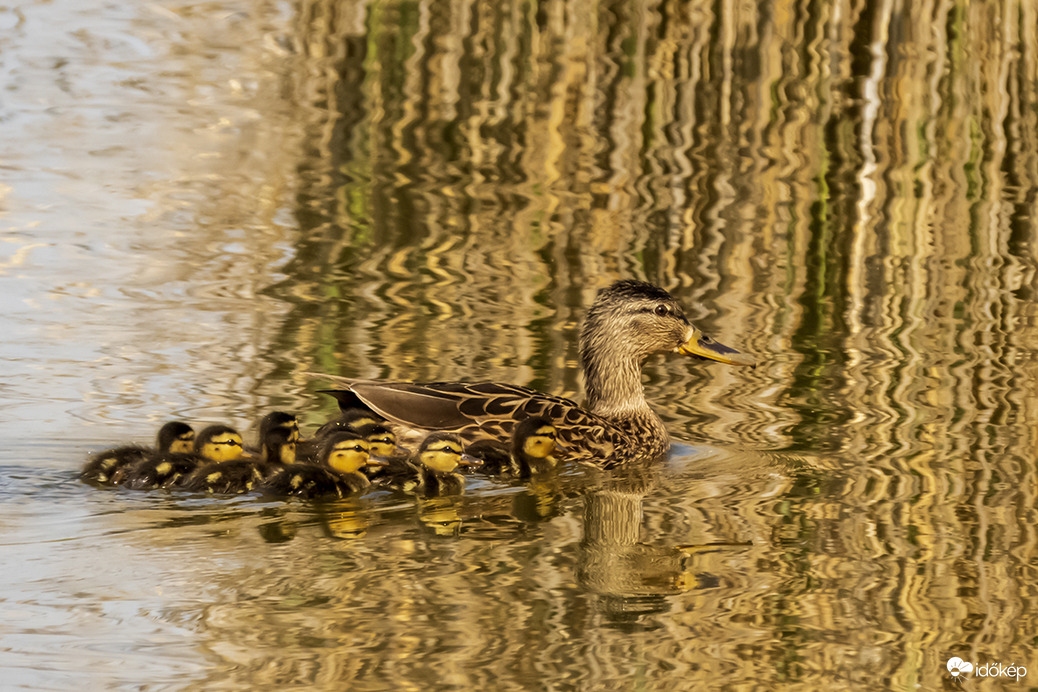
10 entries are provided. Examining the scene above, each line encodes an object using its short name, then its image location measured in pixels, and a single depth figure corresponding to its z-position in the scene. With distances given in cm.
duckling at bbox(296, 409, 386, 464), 1145
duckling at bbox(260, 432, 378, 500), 1080
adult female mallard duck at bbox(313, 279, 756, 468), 1220
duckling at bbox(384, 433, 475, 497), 1119
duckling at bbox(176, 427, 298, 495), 1081
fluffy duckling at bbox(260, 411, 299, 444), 1147
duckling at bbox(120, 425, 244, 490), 1081
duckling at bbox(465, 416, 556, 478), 1182
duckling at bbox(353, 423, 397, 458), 1141
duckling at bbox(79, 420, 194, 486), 1088
